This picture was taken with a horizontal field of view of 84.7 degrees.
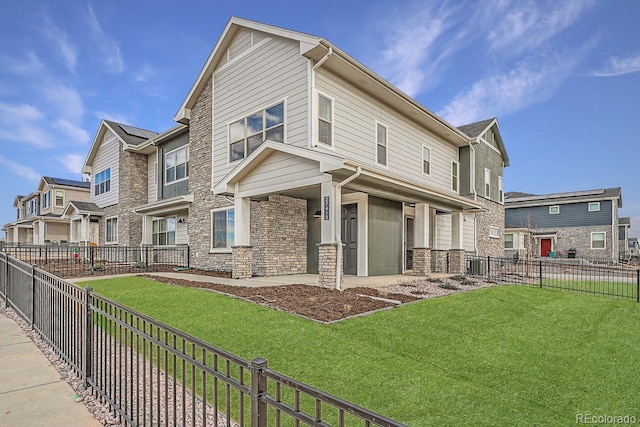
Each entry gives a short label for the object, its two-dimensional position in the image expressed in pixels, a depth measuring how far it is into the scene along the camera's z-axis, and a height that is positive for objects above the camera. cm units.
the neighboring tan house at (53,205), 3161 +190
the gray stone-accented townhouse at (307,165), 995 +200
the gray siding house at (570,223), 2880 +12
